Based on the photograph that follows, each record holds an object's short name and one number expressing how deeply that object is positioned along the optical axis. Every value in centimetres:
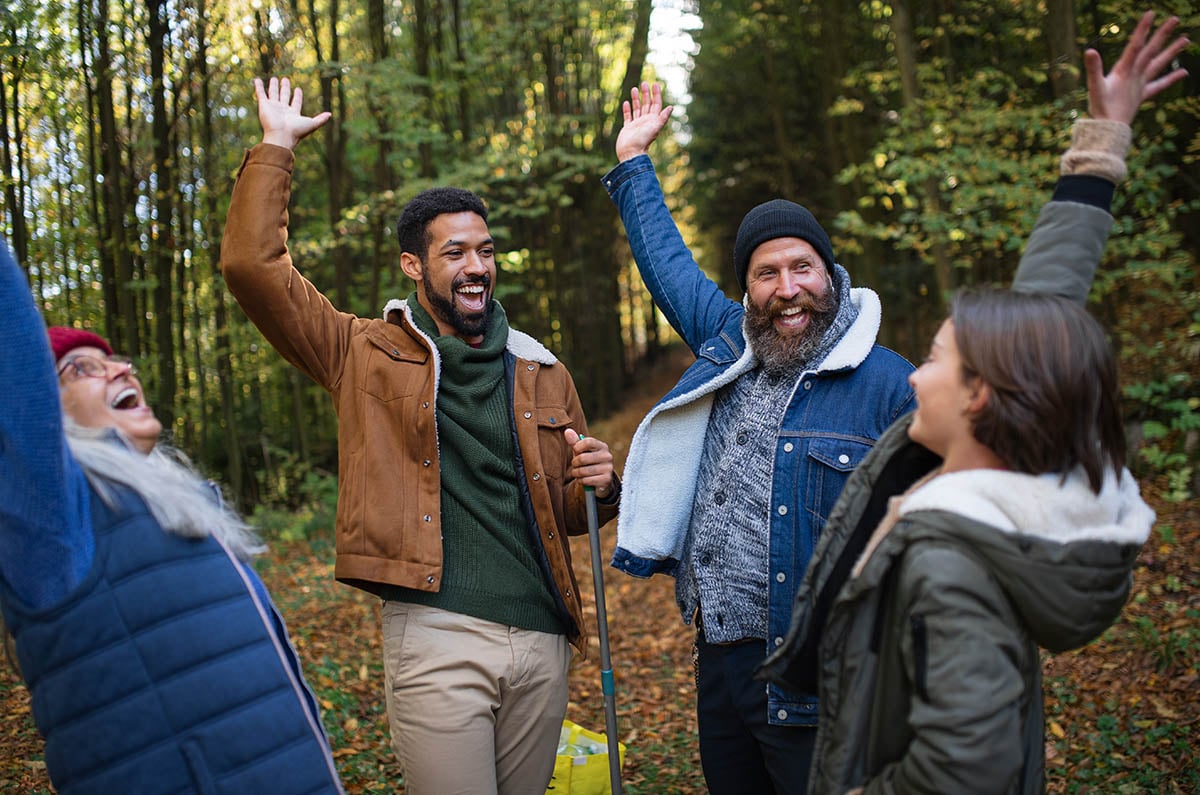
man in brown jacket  316
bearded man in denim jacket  294
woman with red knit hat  194
